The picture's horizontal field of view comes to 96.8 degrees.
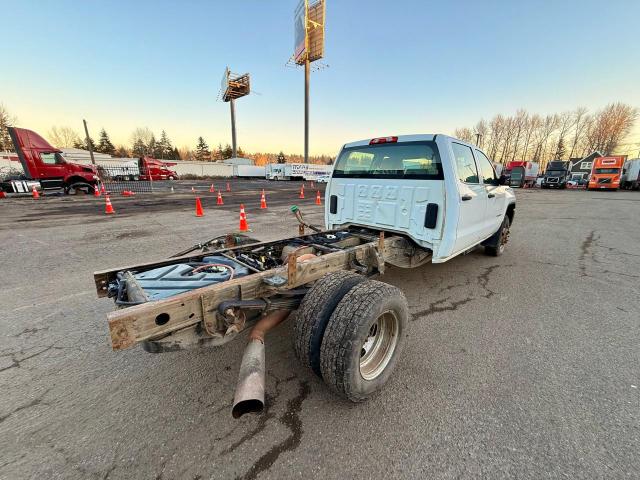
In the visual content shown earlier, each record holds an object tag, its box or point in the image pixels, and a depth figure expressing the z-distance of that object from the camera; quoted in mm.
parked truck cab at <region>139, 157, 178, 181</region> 33525
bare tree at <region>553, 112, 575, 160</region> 64000
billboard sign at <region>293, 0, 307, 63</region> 40312
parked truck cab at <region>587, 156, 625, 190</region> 27672
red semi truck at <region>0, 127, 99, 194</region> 15180
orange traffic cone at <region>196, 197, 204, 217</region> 10477
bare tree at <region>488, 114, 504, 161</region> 68188
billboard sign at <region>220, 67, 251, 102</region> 54316
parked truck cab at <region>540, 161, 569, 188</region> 32531
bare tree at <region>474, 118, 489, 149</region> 69875
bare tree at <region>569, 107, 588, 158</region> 62000
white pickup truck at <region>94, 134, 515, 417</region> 1832
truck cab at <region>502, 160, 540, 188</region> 35219
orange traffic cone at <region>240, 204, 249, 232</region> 7859
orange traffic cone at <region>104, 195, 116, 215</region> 10648
